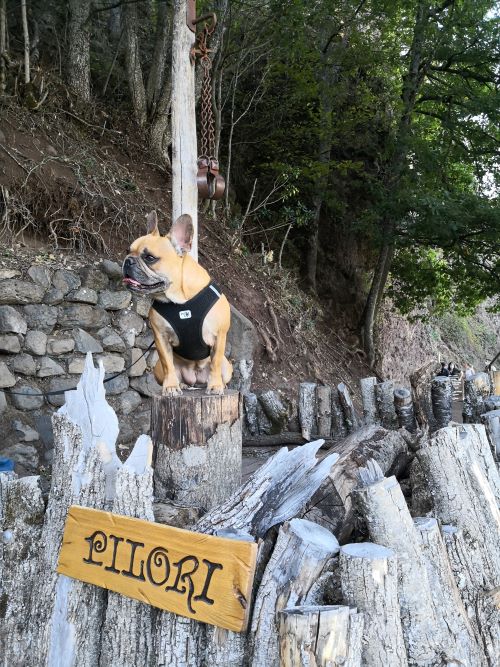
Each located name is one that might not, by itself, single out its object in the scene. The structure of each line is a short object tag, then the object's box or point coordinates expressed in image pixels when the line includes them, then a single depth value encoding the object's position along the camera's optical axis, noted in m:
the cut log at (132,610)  2.19
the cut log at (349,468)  2.72
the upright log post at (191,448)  2.99
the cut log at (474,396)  4.15
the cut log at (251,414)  4.80
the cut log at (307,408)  4.66
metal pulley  3.93
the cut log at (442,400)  4.20
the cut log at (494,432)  3.41
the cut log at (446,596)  2.10
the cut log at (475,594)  2.22
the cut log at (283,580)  1.96
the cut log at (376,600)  1.92
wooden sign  1.99
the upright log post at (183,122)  3.89
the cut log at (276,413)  4.76
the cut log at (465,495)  2.39
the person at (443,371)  6.25
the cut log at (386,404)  4.39
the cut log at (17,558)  2.48
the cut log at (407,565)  2.03
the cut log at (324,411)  4.73
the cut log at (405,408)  4.24
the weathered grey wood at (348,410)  4.66
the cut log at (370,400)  4.49
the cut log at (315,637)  1.76
